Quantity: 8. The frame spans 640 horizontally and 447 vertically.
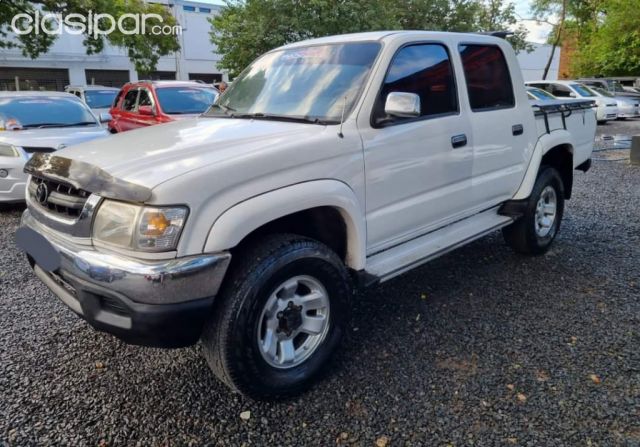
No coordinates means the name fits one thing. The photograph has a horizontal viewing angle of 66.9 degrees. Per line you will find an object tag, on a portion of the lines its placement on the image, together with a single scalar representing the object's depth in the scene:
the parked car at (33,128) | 6.14
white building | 28.58
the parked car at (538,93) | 14.82
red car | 8.55
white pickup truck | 2.16
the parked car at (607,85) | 20.33
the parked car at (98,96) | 14.18
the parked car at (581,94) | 17.28
